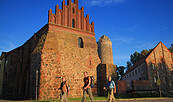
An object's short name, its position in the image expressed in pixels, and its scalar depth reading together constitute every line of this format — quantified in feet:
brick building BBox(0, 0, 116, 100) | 61.62
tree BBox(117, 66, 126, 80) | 183.11
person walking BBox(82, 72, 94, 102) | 28.73
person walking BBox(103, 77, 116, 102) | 32.46
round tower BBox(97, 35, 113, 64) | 119.34
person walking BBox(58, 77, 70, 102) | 29.87
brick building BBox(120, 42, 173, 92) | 99.91
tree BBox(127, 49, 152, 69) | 187.32
